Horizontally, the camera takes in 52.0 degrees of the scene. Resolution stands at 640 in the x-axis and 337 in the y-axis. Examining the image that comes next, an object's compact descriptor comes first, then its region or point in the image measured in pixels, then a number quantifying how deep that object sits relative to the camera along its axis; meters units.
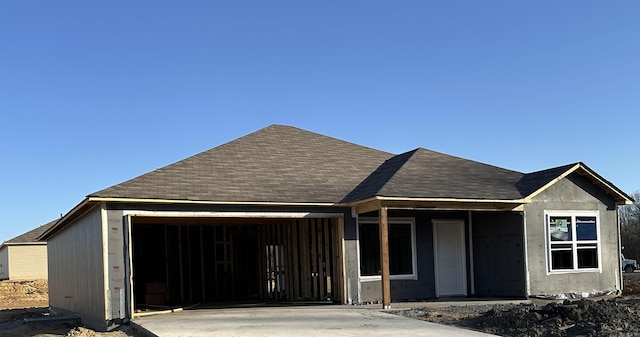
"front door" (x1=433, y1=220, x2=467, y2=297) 19.16
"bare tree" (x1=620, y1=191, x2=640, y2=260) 54.18
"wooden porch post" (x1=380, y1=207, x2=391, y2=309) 15.68
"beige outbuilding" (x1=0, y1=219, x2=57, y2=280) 49.34
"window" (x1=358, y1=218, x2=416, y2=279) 18.05
